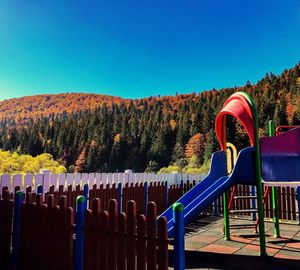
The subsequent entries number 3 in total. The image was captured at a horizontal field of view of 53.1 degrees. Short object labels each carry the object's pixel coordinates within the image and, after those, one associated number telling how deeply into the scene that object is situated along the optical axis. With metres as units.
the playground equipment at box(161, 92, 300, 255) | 5.69
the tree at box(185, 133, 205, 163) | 83.85
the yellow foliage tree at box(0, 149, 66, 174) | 28.70
